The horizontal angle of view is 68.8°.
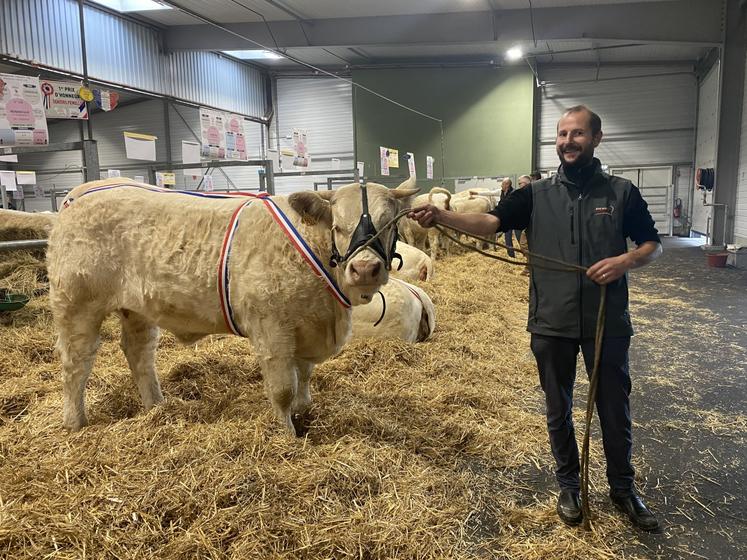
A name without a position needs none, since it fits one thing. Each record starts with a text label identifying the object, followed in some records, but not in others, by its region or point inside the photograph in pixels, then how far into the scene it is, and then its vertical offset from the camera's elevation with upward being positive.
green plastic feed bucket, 5.14 -1.00
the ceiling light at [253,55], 16.66 +4.26
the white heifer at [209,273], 2.76 -0.41
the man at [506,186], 9.42 +0.04
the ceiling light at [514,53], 15.42 +3.86
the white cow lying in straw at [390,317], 4.64 -1.07
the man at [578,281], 2.33 -0.40
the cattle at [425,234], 10.51 -0.86
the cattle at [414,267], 7.29 -1.02
